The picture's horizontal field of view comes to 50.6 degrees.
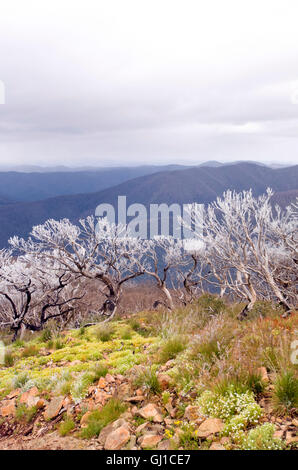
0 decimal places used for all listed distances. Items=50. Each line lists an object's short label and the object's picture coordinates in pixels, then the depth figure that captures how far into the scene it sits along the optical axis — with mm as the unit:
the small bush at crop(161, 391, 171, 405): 4312
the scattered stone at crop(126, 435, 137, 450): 3644
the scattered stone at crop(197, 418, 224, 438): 3508
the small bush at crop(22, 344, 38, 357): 8218
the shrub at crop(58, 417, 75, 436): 4195
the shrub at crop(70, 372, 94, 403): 4899
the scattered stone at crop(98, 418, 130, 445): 3924
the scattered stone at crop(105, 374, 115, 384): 5238
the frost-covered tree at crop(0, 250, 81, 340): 20250
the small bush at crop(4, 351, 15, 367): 7980
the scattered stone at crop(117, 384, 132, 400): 4664
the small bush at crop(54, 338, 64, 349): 8514
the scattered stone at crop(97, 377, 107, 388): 5118
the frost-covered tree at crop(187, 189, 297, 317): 11195
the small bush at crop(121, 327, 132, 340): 8156
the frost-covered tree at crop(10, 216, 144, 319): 16725
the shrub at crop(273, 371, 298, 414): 3574
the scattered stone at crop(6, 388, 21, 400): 5719
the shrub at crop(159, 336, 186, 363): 5637
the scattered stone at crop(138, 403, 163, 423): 4027
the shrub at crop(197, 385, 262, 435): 3475
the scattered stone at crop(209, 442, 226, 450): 3266
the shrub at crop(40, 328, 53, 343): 9648
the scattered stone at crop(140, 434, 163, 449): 3609
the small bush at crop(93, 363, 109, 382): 5466
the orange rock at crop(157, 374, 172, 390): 4645
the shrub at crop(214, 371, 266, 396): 3934
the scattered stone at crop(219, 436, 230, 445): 3328
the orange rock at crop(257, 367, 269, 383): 4072
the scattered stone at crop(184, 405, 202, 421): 3793
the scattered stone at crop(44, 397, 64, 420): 4746
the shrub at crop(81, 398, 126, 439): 4041
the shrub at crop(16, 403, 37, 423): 4868
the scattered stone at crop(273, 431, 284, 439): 3216
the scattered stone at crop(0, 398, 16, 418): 5182
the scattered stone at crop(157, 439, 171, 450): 3505
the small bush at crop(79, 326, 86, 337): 9459
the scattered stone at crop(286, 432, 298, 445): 3150
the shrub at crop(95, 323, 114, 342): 8370
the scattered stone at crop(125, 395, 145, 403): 4496
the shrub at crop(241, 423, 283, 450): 3129
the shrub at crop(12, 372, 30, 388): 6043
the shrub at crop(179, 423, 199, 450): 3411
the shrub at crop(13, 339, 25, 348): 9805
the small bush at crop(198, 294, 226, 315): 9758
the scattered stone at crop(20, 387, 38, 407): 5273
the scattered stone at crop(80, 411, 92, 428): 4289
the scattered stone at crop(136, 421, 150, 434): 3879
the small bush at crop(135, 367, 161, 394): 4602
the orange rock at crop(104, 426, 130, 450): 3719
